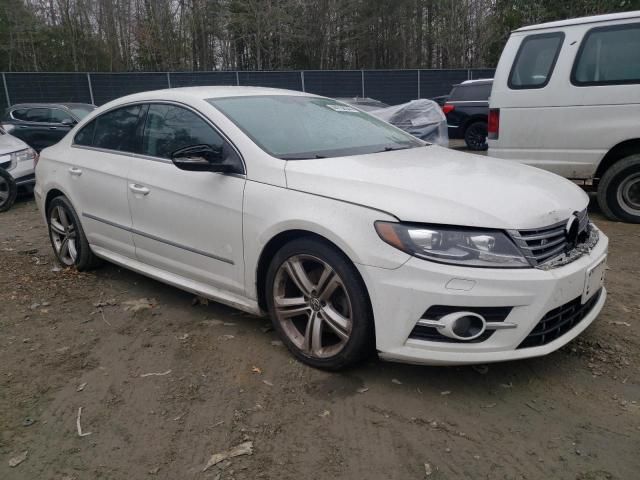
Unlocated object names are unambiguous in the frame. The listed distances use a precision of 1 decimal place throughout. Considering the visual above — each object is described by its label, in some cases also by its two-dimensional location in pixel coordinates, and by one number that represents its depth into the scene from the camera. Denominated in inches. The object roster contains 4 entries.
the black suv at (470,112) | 516.1
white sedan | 99.9
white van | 218.4
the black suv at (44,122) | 478.3
